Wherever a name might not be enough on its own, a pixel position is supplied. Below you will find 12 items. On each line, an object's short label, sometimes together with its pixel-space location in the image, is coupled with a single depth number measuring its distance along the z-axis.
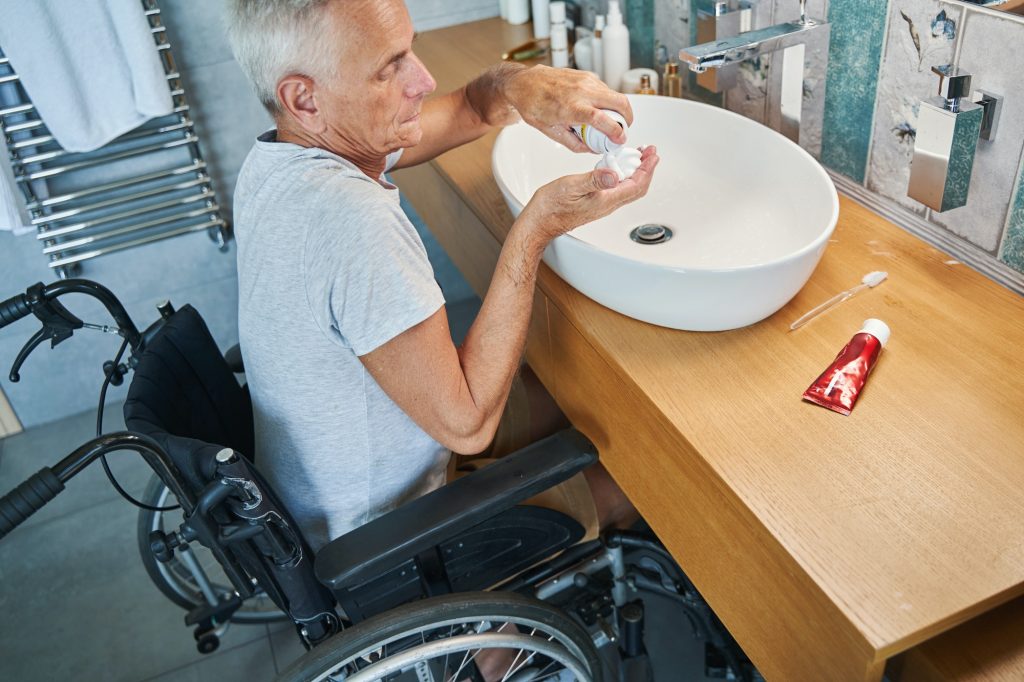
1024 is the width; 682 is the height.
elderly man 1.04
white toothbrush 1.15
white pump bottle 1.78
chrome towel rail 2.20
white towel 2.00
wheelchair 1.04
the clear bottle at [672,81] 1.70
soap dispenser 1.07
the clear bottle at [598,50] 1.83
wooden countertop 0.81
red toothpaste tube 1.00
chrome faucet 1.29
